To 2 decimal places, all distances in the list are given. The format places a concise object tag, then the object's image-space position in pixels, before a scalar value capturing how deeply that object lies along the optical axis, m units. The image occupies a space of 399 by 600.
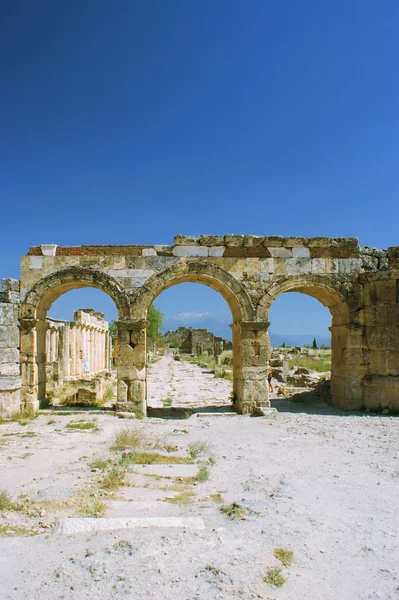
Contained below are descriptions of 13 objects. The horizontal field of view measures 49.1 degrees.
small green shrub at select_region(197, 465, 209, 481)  5.76
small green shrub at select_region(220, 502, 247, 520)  4.45
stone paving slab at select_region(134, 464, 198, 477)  5.95
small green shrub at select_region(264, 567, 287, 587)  3.28
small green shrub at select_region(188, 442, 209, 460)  6.99
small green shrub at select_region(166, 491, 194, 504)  4.93
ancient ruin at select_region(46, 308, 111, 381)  17.31
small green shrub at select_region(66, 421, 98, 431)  8.94
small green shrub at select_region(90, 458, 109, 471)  6.01
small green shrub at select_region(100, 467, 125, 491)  5.26
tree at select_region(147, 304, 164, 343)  44.28
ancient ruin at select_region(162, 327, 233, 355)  43.75
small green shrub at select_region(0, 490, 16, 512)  4.49
